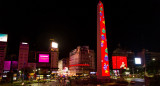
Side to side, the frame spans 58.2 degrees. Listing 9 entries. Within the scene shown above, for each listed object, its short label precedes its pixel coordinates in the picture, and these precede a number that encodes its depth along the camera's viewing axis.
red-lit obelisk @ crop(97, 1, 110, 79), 42.72
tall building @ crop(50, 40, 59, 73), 139.25
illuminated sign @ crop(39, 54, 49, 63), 67.93
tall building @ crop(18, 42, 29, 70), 115.34
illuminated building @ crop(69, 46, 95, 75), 123.25
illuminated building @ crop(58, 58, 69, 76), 169.69
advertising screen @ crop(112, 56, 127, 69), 104.51
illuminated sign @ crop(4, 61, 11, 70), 90.00
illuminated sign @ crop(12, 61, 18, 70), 94.59
